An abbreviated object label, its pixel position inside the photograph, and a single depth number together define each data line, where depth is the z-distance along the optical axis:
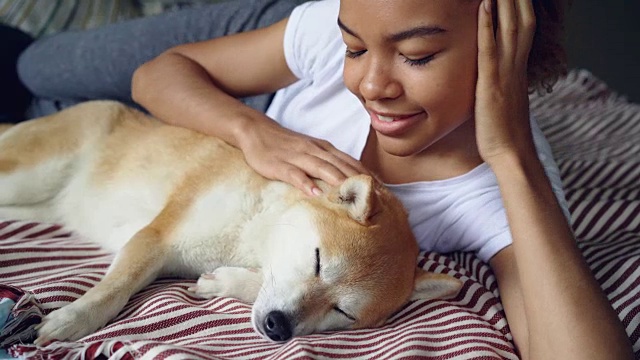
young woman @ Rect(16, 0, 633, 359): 1.22
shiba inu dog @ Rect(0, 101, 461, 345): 1.28
